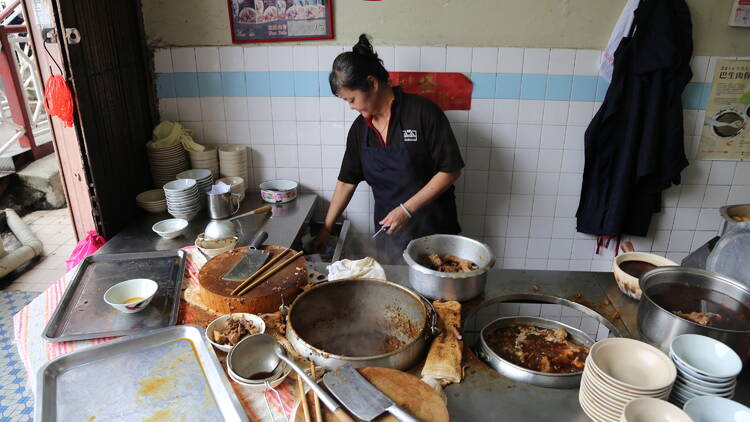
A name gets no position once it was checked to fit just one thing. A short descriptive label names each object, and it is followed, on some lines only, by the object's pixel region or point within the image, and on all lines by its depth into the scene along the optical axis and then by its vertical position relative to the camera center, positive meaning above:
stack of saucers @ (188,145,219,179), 3.44 -0.90
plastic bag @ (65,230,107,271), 2.79 -1.21
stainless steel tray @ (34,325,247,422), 1.46 -1.08
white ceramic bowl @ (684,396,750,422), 1.24 -0.93
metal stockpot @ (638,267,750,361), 1.47 -0.87
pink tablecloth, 1.47 -1.08
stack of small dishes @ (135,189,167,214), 3.18 -1.09
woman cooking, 2.62 -0.72
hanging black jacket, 2.98 -0.63
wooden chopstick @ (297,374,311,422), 1.35 -1.01
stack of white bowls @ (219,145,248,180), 3.47 -0.91
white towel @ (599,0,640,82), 3.04 -0.07
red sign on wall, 3.31 -0.38
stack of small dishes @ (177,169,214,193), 3.31 -0.98
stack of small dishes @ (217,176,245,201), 3.41 -1.05
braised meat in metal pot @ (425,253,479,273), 2.03 -0.95
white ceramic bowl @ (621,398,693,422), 1.22 -0.92
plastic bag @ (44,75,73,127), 2.56 -0.36
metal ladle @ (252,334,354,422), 1.35 -1.00
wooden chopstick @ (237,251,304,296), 1.92 -0.96
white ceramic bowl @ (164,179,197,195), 3.07 -0.97
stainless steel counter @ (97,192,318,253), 2.77 -1.18
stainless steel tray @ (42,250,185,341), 1.82 -1.07
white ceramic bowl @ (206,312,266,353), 1.70 -1.03
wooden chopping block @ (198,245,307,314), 1.88 -0.98
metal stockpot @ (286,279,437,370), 1.81 -1.05
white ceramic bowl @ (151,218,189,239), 2.82 -1.12
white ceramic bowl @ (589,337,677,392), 1.40 -0.93
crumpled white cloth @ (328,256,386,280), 2.04 -0.97
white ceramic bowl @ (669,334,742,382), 1.35 -0.89
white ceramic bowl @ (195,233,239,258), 2.38 -1.04
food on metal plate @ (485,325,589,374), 1.68 -1.10
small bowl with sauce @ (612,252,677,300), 1.96 -0.96
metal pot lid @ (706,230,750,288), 1.77 -0.81
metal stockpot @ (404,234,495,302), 1.88 -0.92
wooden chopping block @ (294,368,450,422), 1.34 -1.00
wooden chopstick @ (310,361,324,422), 1.34 -1.01
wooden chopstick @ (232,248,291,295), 1.91 -0.96
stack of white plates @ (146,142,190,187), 3.35 -0.89
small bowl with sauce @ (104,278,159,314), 1.89 -1.02
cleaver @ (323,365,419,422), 1.33 -0.98
